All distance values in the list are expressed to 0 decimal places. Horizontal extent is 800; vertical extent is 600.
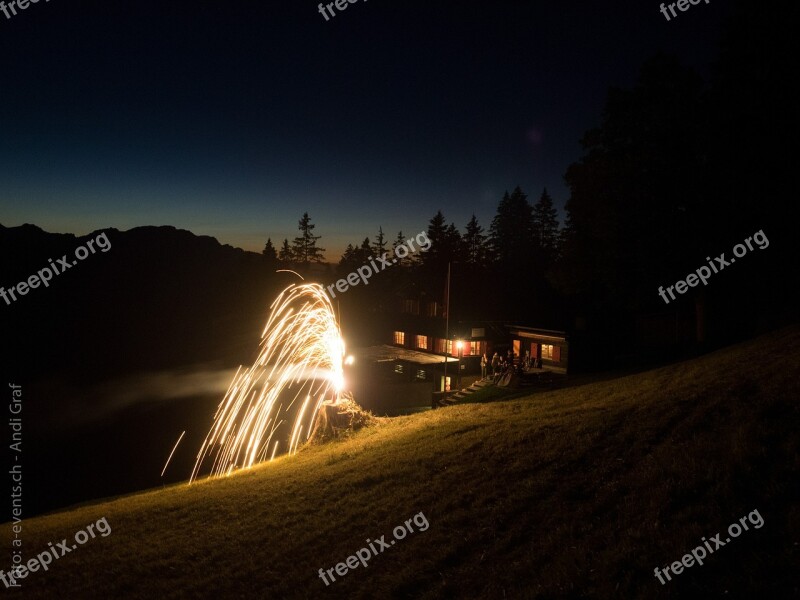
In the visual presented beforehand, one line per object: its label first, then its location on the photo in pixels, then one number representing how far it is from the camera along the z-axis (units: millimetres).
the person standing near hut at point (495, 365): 32438
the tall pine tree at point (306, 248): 102375
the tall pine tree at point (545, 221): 92375
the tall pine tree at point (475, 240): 84875
